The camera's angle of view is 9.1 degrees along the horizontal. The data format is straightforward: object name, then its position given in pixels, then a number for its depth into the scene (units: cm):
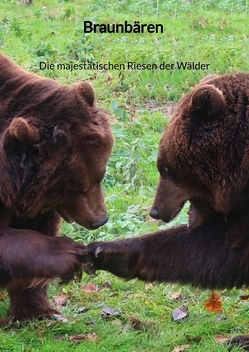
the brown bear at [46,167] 1068
